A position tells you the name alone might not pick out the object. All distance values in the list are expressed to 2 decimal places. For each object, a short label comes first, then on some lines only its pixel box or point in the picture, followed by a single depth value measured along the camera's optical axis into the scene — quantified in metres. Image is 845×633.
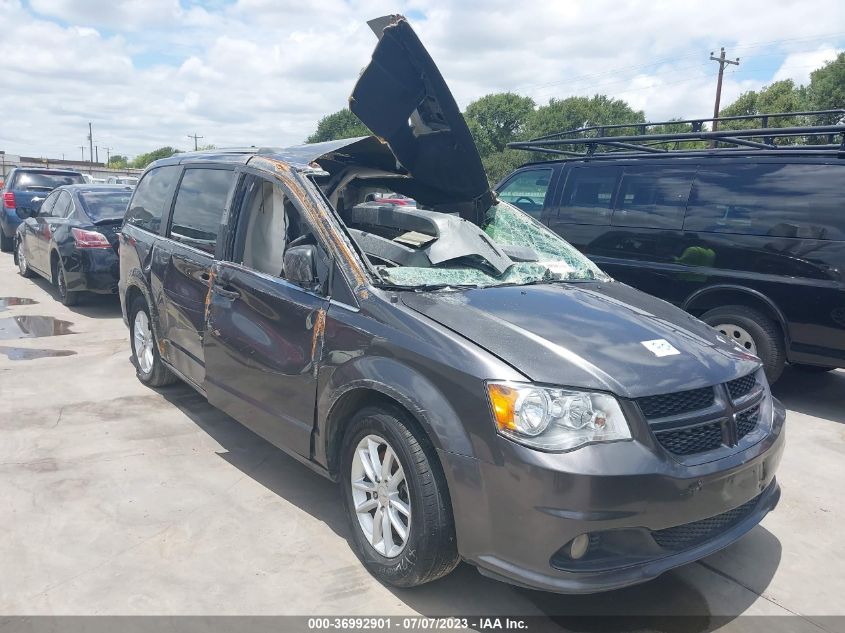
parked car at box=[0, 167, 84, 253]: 14.29
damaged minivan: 2.50
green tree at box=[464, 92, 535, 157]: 70.31
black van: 5.27
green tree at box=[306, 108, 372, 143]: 79.69
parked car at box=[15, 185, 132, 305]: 8.62
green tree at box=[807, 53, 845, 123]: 34.91
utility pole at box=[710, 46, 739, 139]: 38.03
